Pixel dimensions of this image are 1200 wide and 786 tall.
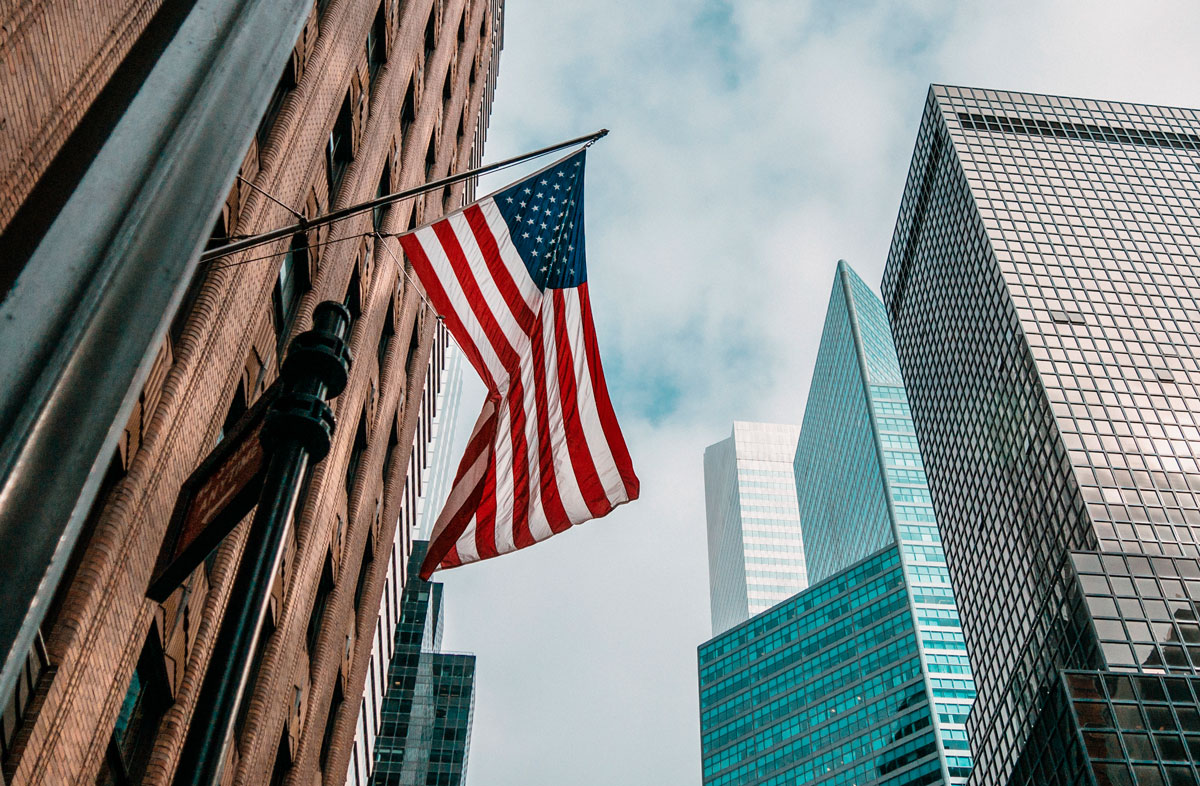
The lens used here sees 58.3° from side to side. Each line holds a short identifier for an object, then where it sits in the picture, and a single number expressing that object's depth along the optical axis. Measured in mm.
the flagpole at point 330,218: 8445
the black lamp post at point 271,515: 4977
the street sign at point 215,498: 6500
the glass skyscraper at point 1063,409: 65125
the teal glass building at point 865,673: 133625
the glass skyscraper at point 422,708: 113125
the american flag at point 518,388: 13797
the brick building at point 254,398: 10055
